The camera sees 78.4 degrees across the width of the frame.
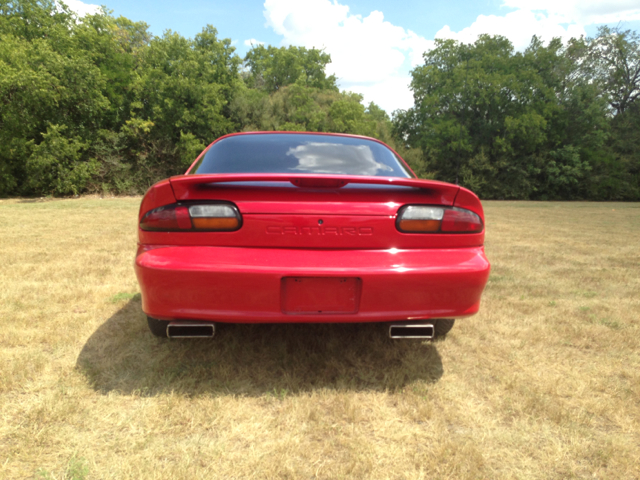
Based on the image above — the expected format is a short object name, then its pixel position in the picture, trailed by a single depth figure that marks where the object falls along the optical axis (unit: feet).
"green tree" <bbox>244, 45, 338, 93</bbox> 135.23
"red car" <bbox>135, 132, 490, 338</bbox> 6.08
